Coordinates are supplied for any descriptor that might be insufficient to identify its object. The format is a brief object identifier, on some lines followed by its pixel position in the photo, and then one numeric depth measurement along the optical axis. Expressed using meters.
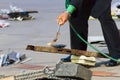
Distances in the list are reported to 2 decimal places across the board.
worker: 8.72
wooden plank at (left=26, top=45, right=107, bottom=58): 7.84
